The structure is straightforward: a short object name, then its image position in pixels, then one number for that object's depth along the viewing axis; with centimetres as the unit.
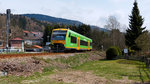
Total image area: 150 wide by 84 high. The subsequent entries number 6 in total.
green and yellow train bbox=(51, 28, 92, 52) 2025
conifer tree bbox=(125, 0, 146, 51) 3699
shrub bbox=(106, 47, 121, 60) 2893
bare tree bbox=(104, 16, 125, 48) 4947
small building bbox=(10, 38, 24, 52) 5259
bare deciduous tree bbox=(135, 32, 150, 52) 2386
